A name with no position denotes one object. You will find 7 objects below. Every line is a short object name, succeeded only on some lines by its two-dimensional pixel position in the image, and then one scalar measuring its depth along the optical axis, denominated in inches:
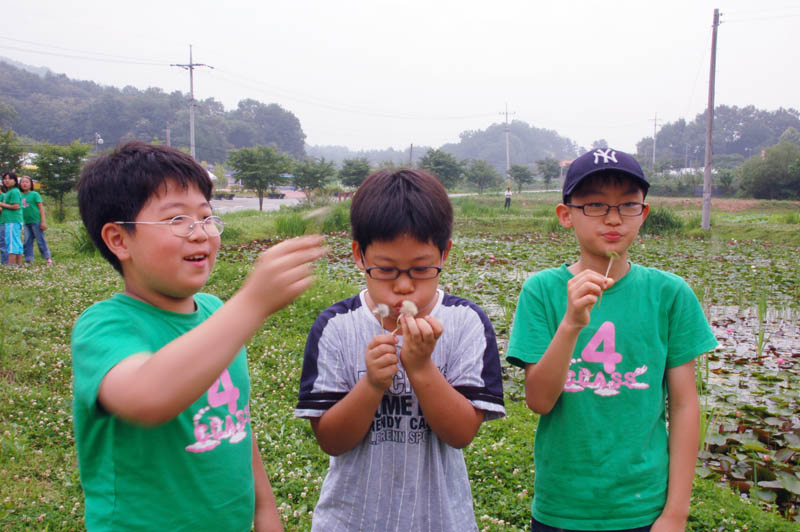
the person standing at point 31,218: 396.5
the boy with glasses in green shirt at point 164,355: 42.9
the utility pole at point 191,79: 1294.3
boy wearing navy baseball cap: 64.7
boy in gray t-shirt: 56.4
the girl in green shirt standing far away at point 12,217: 372.5
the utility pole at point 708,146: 694.5
